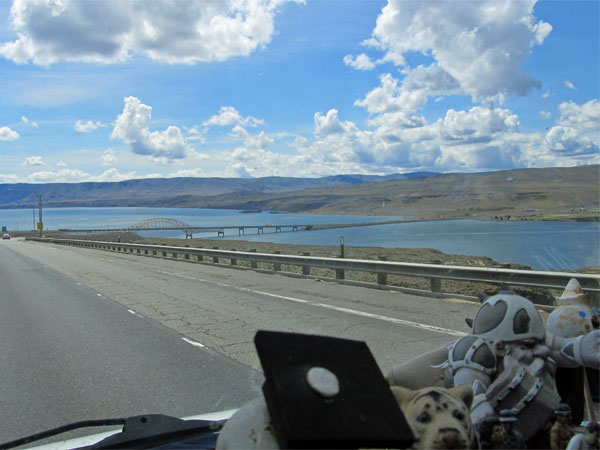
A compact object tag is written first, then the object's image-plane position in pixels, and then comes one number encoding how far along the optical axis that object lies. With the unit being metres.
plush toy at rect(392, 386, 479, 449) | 1.58
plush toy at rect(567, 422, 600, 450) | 1.99
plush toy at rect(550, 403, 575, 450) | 2.07
